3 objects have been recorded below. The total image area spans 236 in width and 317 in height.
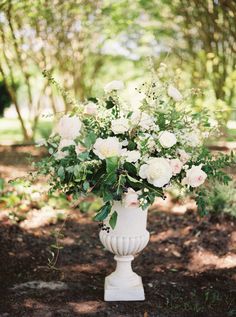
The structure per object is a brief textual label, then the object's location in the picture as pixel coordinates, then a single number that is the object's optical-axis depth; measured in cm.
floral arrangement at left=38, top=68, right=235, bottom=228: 298
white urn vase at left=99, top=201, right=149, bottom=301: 326
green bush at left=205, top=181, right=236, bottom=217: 473
